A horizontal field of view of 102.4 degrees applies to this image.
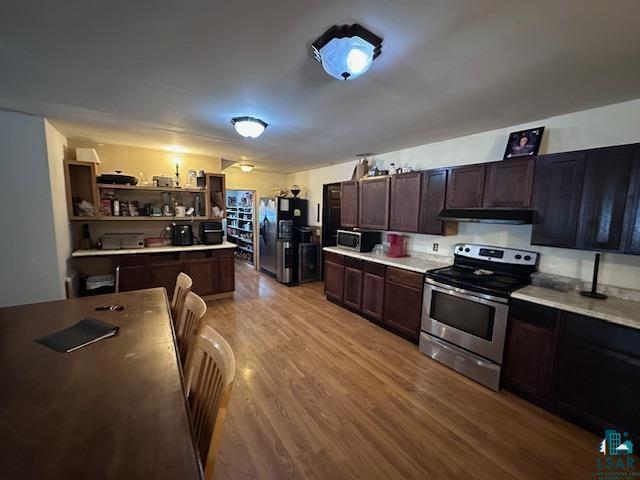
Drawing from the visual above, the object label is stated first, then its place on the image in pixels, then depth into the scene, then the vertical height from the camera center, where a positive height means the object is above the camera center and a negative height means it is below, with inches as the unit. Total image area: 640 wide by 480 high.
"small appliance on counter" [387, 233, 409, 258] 145.3 -18.5
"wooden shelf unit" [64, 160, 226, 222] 135.7 +10.4
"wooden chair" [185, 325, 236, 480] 34.9 -28.5
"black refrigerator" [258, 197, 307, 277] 210.4 -9.9
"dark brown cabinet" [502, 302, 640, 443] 66.5 -43.0
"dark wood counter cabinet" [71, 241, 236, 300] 142.6 -34.6
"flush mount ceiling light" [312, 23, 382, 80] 50.9 +33.4
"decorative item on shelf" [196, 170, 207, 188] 170.9 +19.0
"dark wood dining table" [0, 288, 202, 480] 28.5 -28.9
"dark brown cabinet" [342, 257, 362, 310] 147.6 -41.7
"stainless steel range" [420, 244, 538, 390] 89.5 -34.8
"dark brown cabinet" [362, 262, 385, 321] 134.6 -41.7
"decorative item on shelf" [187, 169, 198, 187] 174.0 +19.8
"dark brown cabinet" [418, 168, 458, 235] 118.3 +5.7
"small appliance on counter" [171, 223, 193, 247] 164.2 -17.3
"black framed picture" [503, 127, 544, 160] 95.8 +28.2
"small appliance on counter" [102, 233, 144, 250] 147.6 -20.1
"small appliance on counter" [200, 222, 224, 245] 169.6 -16.2
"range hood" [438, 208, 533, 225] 91.7 +0.2
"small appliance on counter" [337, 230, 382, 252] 157.4 -16.9
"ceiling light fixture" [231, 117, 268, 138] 100.1 +32.8
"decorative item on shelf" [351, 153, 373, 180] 165.9 +29.1
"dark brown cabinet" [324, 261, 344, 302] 161.2 -44.6
